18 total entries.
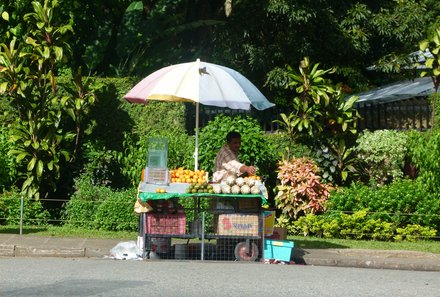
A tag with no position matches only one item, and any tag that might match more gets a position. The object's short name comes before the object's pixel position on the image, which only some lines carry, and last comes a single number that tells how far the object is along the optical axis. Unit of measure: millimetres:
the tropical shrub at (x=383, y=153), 20500
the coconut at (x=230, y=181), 15367
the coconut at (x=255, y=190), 15242
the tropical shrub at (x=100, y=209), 19172
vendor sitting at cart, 15867
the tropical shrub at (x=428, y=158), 19328
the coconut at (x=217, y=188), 15369
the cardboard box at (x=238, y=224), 15508
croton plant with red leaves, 19500
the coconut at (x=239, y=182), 15312
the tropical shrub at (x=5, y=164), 19891
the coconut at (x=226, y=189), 15289
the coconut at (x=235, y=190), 15277
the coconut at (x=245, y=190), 15234
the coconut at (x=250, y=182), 15305
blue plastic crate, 15375
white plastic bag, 15566
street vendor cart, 15422
